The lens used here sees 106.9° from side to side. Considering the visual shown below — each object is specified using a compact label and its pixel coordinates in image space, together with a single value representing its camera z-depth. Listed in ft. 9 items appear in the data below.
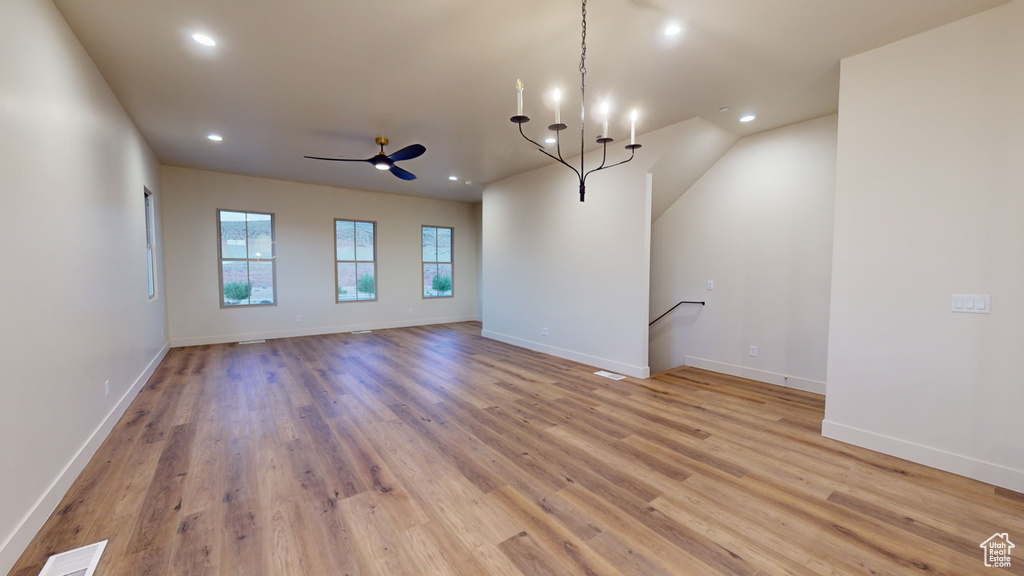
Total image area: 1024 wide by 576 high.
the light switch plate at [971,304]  7.68
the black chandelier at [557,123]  6.77
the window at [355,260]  25.31
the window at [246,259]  21.57
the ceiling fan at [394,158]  13.74
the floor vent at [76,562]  5.31
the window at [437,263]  29.07
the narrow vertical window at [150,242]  16.15
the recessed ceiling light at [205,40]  8.49
